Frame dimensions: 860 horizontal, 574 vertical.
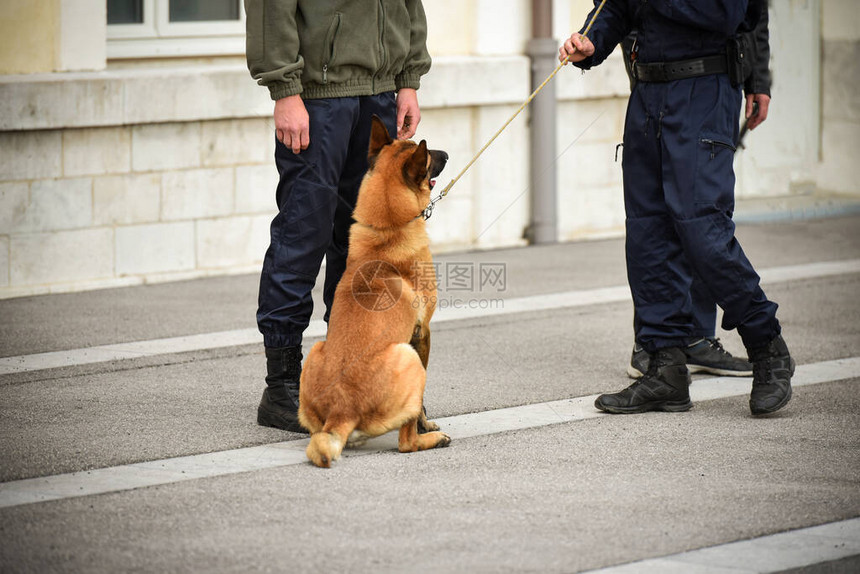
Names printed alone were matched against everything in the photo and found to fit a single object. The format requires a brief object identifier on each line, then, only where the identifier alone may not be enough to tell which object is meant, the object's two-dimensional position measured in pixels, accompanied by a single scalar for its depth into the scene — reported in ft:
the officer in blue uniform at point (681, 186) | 36.04
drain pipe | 70.54
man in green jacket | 34.32
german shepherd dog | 31.24
